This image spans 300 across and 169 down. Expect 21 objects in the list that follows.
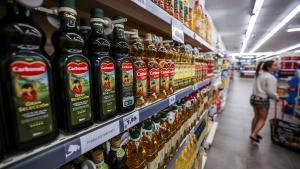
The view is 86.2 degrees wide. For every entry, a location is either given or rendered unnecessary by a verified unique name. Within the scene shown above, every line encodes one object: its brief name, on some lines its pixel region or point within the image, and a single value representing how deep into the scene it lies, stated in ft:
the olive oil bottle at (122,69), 1.94
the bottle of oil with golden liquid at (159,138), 3.01
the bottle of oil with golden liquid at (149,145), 2.75
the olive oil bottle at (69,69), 1.38
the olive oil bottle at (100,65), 1.65
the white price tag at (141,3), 1.97
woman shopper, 8.73
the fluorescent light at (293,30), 23.13
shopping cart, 8.36
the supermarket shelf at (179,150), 3.20
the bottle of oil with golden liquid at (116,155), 2.09
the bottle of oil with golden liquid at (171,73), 3.17
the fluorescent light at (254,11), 11.02
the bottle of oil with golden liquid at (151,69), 2.66
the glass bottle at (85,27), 1.86
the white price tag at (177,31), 3.06
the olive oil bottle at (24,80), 1.06
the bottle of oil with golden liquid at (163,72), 2.95
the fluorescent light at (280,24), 14.06
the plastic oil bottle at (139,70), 2.37
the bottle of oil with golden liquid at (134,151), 2.54
